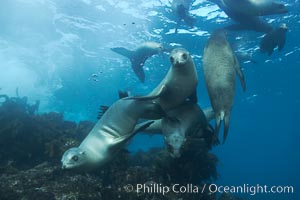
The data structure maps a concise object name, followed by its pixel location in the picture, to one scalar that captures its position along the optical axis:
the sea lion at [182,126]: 5.44
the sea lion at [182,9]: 9.92
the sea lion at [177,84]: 5.30
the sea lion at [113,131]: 5.61
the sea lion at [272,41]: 8.80
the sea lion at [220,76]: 4.70
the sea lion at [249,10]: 7.27
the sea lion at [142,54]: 12.72
